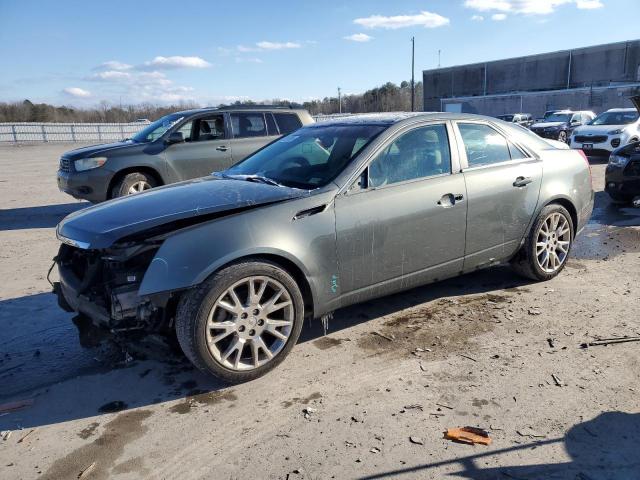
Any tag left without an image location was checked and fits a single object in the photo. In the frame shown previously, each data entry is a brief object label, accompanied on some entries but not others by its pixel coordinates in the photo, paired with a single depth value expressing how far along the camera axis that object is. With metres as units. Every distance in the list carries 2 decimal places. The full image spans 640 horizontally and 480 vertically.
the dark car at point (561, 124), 22.97
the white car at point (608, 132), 15.30
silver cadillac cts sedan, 3.21
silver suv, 8.36
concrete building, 48.38
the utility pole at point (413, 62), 57.99
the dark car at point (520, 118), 31.95
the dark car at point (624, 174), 8.22
